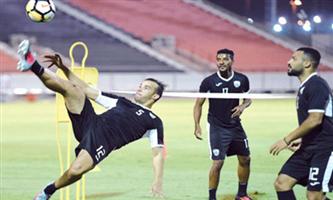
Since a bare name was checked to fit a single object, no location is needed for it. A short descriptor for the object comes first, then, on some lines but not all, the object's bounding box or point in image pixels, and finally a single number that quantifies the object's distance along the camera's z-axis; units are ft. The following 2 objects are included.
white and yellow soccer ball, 33.35
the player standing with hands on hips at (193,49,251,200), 36.94
